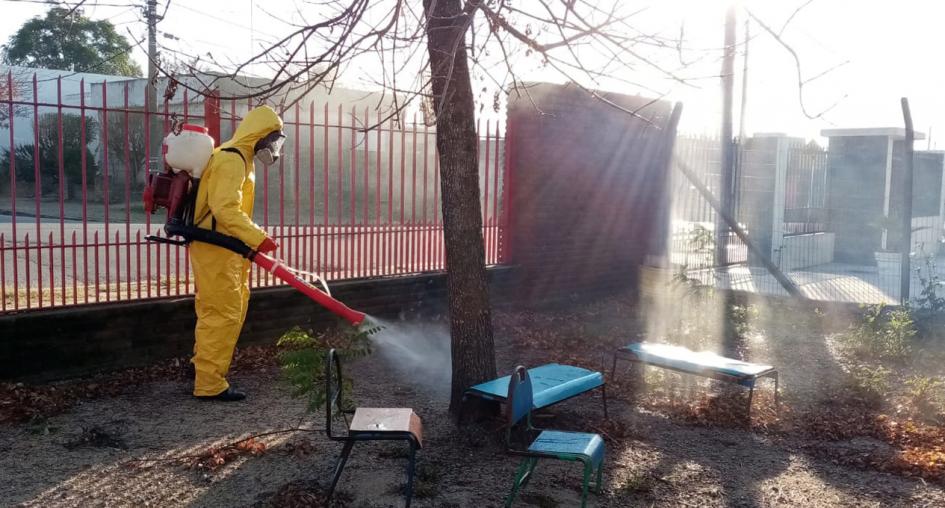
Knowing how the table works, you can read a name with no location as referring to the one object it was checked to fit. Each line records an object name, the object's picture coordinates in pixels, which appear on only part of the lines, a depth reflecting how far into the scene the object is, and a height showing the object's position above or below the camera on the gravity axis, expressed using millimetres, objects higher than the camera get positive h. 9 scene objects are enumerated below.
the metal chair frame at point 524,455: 3980 -1196
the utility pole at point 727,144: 10961 +825
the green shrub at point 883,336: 7906 -1193
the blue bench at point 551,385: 5164 -1158
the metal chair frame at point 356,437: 4051 -1142
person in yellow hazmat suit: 5957 -464
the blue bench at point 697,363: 5883 -1139
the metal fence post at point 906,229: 8977 -181
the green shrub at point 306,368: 4980 -1014
